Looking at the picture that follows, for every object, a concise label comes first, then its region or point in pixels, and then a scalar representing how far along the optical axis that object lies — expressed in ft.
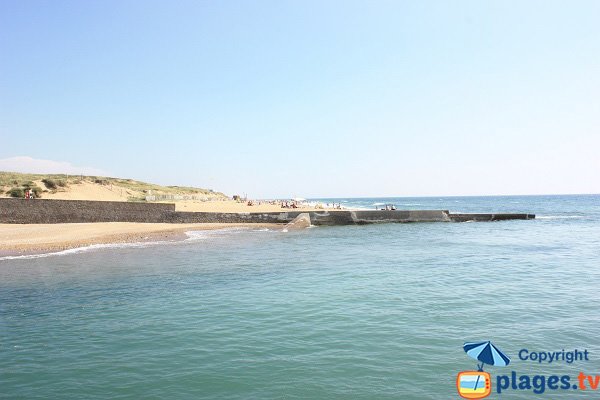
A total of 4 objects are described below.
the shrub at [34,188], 152.46
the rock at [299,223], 122.93
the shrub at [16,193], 144.46
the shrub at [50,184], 166.94
